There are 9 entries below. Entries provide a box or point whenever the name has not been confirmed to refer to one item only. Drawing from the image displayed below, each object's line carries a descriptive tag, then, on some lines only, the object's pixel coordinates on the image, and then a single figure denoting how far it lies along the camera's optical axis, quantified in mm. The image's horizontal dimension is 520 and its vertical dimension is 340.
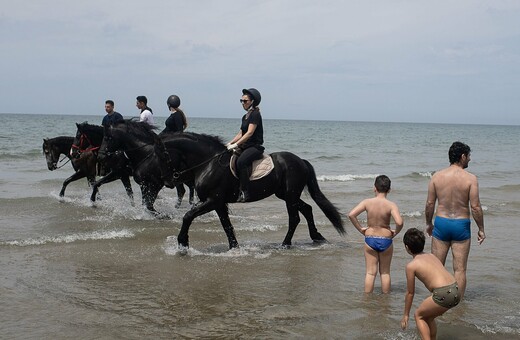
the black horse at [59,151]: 14227
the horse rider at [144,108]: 13219
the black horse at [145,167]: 11797
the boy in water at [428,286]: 4977
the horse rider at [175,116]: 12234
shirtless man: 6191
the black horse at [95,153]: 13164
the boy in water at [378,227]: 6527
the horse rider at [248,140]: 8891
